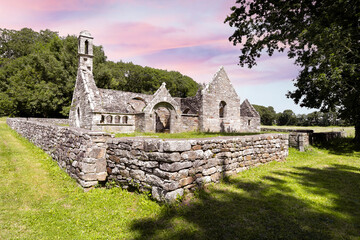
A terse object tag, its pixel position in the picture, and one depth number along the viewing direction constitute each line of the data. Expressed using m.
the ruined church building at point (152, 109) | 16.30
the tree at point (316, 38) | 9.43
